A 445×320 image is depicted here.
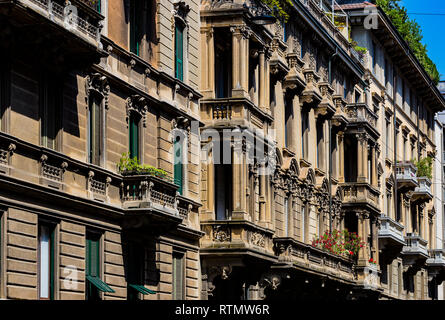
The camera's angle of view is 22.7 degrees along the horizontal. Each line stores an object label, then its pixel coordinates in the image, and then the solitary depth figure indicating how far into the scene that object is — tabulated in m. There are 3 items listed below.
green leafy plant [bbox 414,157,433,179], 69.88
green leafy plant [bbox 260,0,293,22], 40.16
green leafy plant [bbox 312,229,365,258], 46.72
